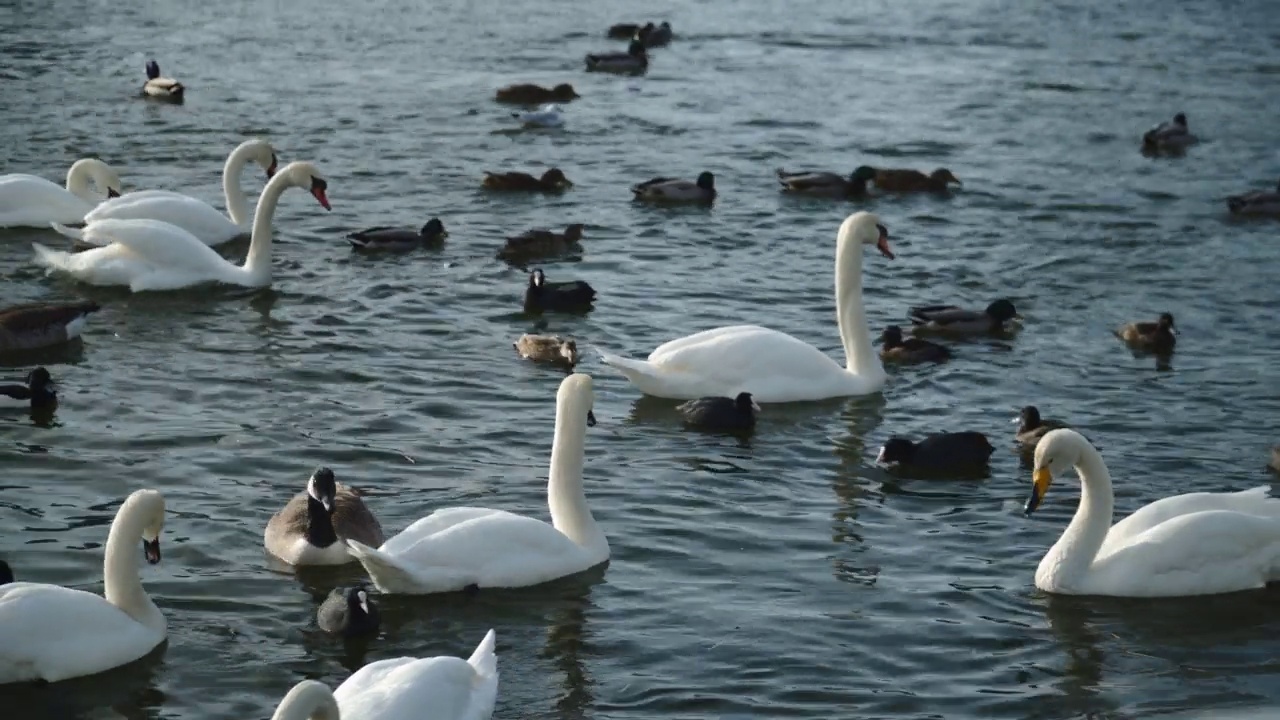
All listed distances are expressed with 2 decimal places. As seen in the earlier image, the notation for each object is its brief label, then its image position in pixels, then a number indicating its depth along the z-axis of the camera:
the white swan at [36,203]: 19.22
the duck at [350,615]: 10.09
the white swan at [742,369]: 14.68
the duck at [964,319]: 16.66
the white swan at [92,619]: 9.56
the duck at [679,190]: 21.39
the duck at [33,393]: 13.84
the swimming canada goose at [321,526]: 10.91
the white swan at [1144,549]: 11.14
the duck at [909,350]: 16.03
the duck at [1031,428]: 13.74
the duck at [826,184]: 21.98
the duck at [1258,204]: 21.12
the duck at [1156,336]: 16.25
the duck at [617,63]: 30.19
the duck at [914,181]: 22.28
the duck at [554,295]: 17.02
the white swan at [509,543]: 10.69
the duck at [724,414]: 14.07
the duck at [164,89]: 25.88
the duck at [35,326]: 15.45
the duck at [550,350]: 15.55
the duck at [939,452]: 13.18
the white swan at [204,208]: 18.36
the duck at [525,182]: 21.89
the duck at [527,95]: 26.81
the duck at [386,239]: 18.92
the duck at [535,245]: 19.03
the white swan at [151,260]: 17.41
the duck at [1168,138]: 24.41
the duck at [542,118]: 25.45
